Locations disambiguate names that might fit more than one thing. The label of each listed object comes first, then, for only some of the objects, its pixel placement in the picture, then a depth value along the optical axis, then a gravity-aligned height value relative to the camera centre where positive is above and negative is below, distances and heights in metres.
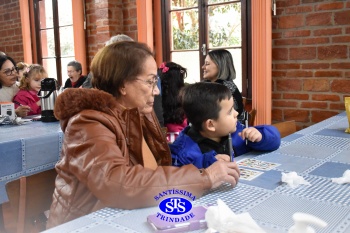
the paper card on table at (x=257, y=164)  1.27 -0.34
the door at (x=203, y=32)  3.68 +0.39
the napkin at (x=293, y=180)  1.06 -0.32
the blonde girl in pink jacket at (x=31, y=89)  3.45 -0.14
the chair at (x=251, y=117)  3.06 -0.41
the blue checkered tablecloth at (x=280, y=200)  0.80 -0.33
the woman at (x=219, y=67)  3.28 +0.02
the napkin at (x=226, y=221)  0.71 -0.30
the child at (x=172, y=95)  2.83 -0.19
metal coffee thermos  2.92 -0.18
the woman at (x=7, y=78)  3.39 -0.03
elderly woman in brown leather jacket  0.92 -0.21
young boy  1.48 -0.25
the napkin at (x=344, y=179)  1.07 -0.33
